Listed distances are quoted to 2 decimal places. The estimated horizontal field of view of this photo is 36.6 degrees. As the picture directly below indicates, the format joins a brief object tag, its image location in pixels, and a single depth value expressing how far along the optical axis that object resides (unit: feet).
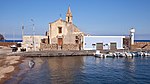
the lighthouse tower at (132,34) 196.34
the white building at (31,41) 183.21
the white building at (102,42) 177.78
